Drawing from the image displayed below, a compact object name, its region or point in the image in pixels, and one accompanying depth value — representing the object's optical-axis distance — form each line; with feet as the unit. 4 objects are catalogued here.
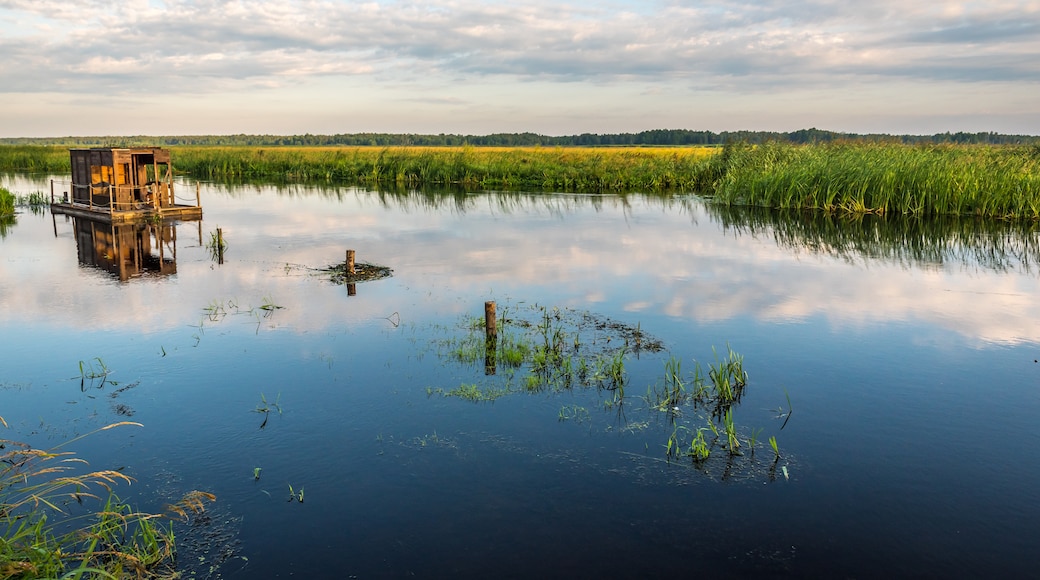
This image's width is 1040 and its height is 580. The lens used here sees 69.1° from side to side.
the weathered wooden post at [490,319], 36.63
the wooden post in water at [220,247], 61.98
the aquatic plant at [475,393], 30.89
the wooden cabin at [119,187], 84.07
